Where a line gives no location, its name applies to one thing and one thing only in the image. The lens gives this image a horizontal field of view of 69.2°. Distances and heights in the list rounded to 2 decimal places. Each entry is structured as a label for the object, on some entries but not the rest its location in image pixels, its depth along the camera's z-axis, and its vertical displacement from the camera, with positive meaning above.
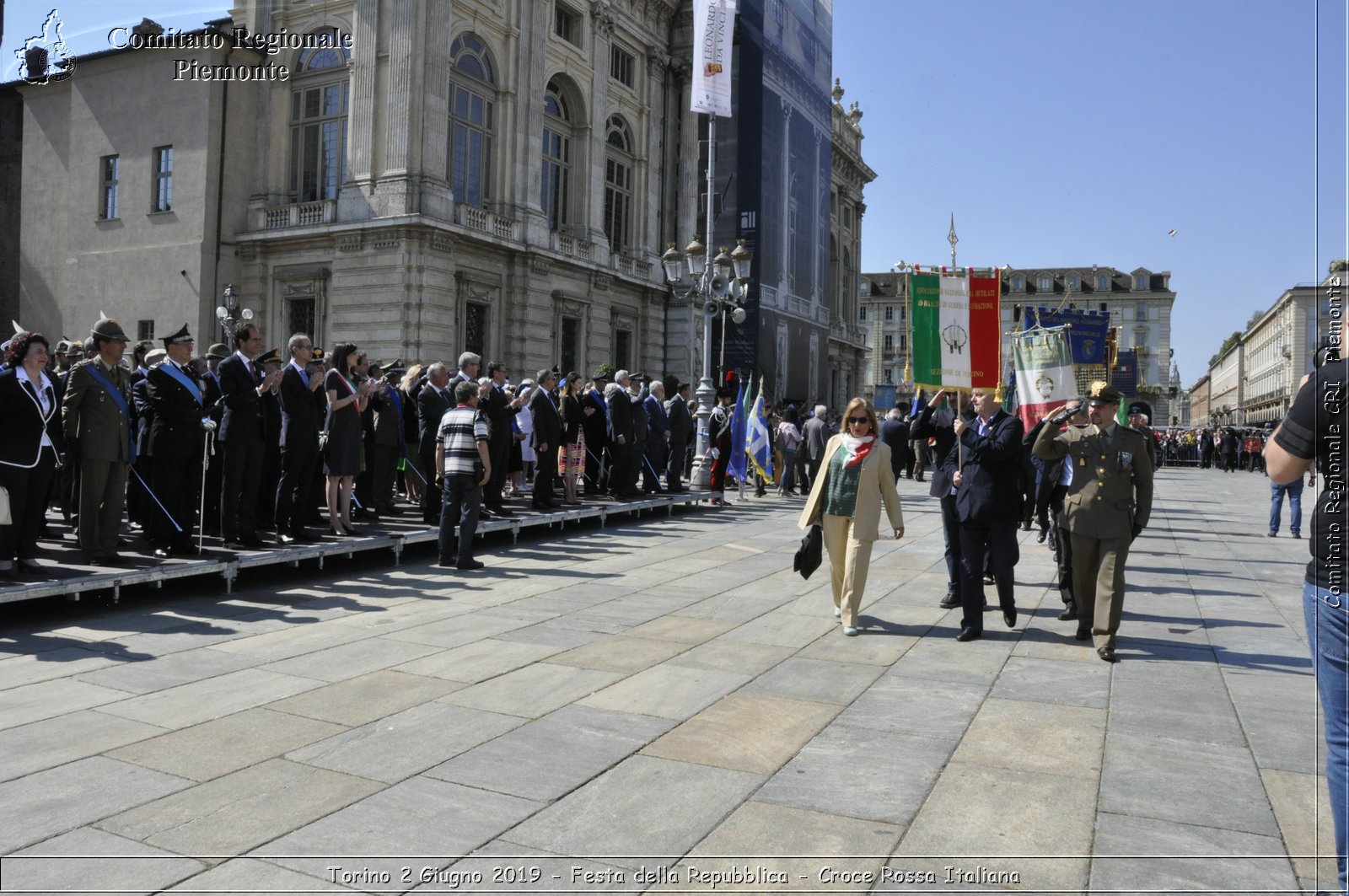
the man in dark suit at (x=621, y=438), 15.87 +0.55
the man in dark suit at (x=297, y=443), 10.12 +0.22
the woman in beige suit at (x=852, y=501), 8.02 -0.21
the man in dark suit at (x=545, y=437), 14.09 +0.47
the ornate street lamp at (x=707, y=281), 20.41 +4.29
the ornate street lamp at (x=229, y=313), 24.53 +3.84
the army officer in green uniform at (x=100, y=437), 8.26 +0.18
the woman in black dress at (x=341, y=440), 10.77 +0.27
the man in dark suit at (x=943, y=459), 8.97 +0.16
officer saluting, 7.28 -0.17
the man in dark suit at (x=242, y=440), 9.39 +0.21
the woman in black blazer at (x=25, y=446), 7.80 +0.08
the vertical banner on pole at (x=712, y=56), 24.00 +10.35
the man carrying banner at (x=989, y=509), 7.88 -0.24
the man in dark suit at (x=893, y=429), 11.63 +0.60
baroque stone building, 26.64 +8.43
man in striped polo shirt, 10.27 +0.03
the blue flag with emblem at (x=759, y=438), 19.61 +0.72
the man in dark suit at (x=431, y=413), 12.69 +0.69
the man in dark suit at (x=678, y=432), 19.08 +0.77
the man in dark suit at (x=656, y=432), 17.73 +0.74
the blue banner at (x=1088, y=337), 21.83 +3.26
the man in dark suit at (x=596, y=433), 15.97 +0.63
